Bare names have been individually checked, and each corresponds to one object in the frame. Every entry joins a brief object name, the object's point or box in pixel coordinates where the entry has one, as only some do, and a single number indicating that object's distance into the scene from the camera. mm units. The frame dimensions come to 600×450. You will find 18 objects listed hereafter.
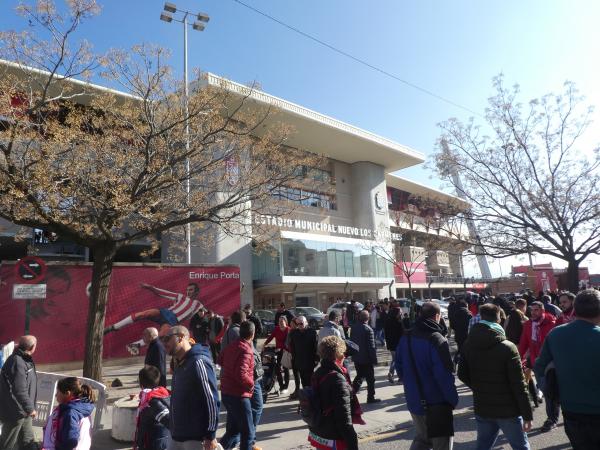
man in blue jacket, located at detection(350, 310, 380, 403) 8016
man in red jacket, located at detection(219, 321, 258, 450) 4945
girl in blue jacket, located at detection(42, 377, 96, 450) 3465
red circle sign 9430
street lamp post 12923
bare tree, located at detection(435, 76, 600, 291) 18031
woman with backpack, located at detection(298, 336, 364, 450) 3744
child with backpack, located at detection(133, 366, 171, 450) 3941
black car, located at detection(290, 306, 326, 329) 25234
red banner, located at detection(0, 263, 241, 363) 13469
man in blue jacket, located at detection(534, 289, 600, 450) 3137
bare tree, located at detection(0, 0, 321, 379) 10125
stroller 8836
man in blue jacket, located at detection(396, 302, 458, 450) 3889
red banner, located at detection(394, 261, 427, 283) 48188
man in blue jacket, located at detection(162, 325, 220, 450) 3678
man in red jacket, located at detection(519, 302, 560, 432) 6914
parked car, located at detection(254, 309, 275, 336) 23297
